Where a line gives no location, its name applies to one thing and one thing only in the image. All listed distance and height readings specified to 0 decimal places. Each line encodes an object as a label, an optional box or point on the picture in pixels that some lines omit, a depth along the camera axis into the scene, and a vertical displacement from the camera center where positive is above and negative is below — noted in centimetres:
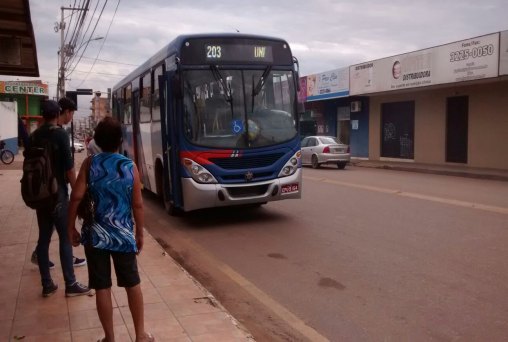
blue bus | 885 +20
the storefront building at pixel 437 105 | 2031 +115
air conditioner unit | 2972 +139
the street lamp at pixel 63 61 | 3300 +471
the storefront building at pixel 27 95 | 4798 +386
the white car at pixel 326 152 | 2316 -94
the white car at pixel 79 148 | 5255 -133
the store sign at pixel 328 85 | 2917 +273
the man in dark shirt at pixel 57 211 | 500 -73
